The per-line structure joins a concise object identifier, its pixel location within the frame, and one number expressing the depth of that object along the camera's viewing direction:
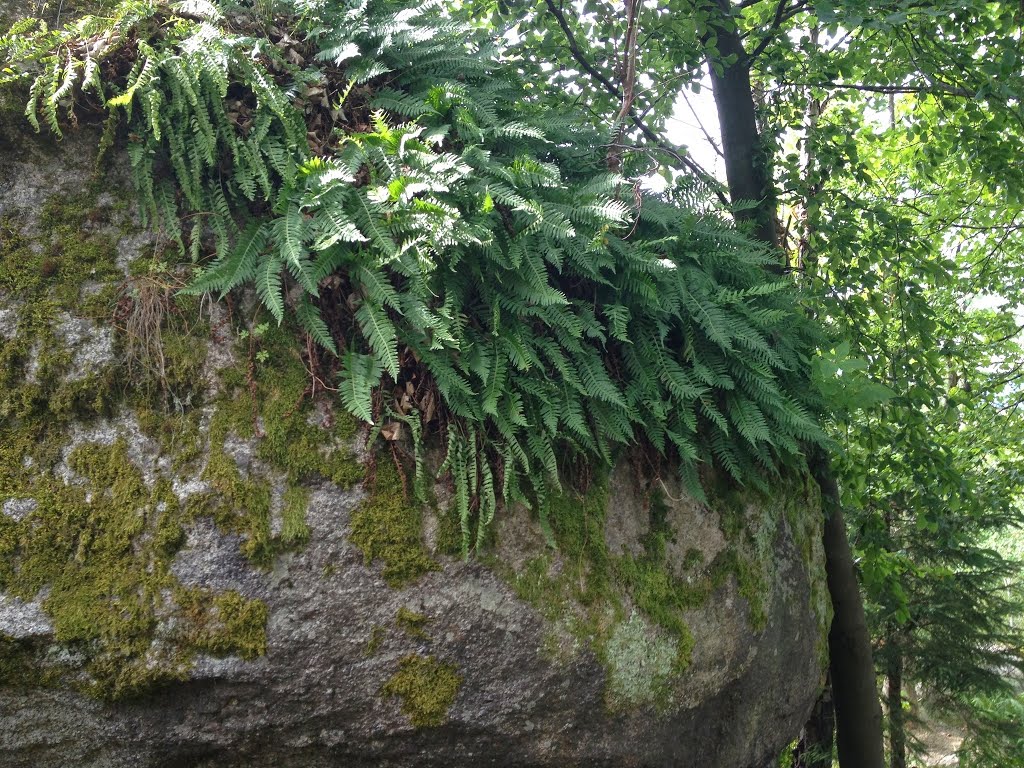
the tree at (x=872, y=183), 5.79
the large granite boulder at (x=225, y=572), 3.00
